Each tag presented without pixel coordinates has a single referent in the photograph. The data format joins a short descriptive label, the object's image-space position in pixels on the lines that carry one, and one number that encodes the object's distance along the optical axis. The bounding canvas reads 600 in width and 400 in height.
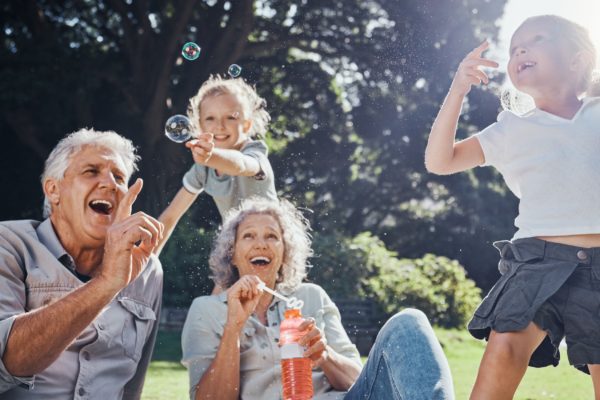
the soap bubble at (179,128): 4.30
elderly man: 2.26
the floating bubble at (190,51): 5.19
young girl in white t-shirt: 2.67
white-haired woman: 2.50
